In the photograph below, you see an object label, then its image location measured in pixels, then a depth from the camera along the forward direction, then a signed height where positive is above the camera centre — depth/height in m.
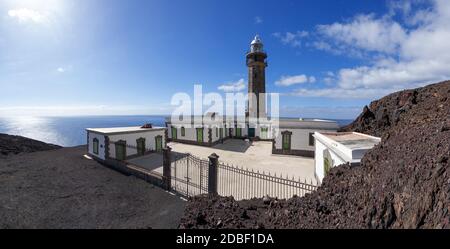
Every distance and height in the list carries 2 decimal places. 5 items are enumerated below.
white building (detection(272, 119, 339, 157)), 19.25 -1.81
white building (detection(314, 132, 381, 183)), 6.77 -1.26
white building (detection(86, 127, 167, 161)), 15.80 -2.08
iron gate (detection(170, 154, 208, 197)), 10.24 -3.65
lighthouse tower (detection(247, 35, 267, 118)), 29.72 +6.31
